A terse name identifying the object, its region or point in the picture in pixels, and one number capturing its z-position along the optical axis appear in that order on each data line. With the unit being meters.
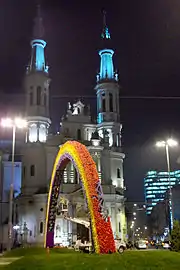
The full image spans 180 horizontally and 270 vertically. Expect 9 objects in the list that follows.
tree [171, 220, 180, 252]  25.16
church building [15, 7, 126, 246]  65.88
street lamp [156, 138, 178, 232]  35.59
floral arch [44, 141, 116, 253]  20.11
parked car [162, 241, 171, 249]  44.70
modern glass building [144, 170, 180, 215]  191.57
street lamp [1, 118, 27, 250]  34.28
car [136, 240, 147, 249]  48.47
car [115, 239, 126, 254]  33.87
